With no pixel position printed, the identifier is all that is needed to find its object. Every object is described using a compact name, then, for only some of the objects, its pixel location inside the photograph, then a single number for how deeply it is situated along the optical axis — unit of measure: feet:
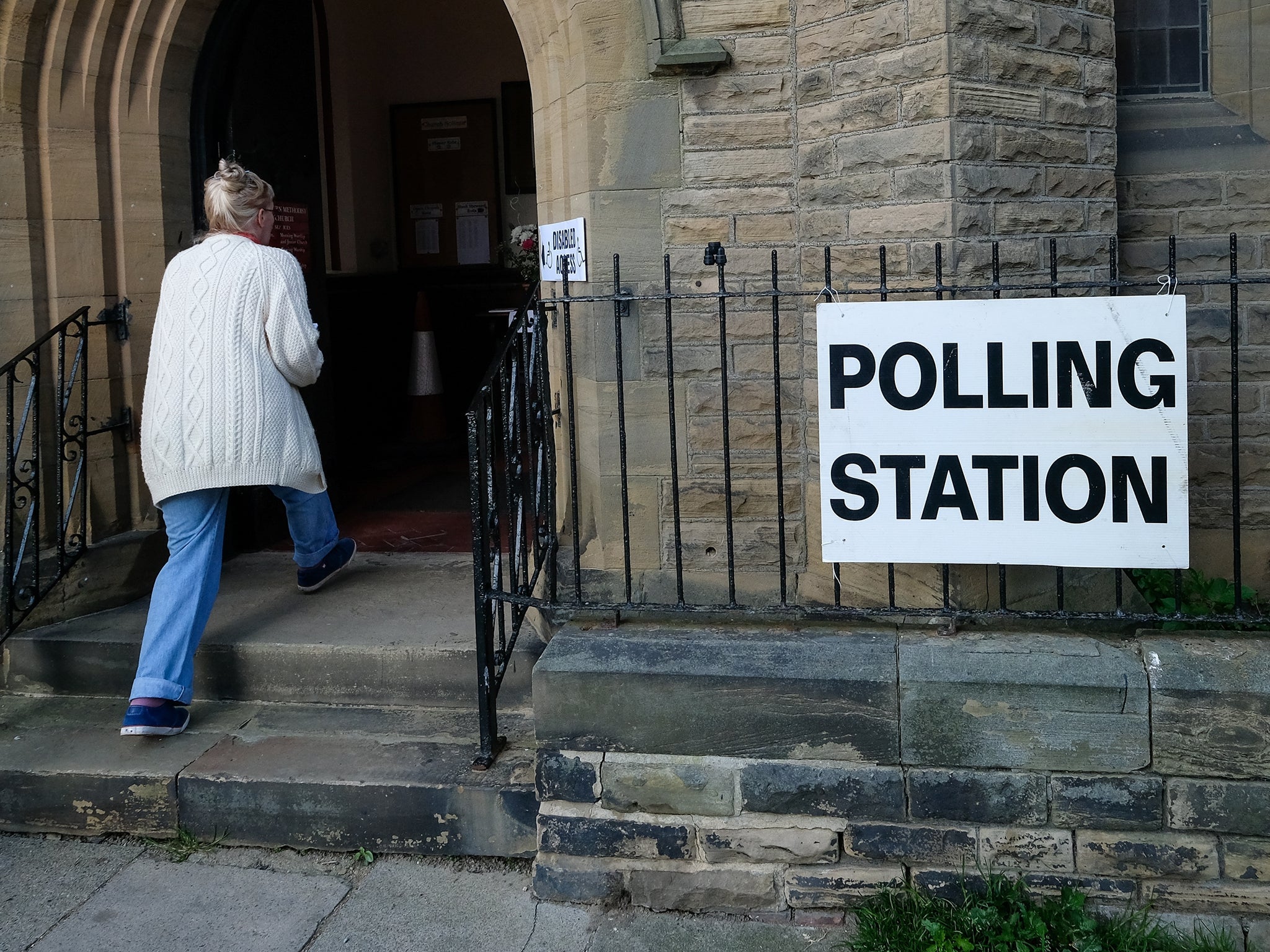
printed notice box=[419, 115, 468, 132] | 31.14
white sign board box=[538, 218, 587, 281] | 13.92
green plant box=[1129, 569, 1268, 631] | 13.79
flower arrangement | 20.29
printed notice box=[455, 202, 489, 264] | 31.30
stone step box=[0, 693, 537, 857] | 12.23
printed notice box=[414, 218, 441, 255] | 31.63
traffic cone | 29.53
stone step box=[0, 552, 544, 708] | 14.37
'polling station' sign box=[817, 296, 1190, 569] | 10.87
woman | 13.56
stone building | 11.05
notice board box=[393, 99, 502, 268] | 31.12
